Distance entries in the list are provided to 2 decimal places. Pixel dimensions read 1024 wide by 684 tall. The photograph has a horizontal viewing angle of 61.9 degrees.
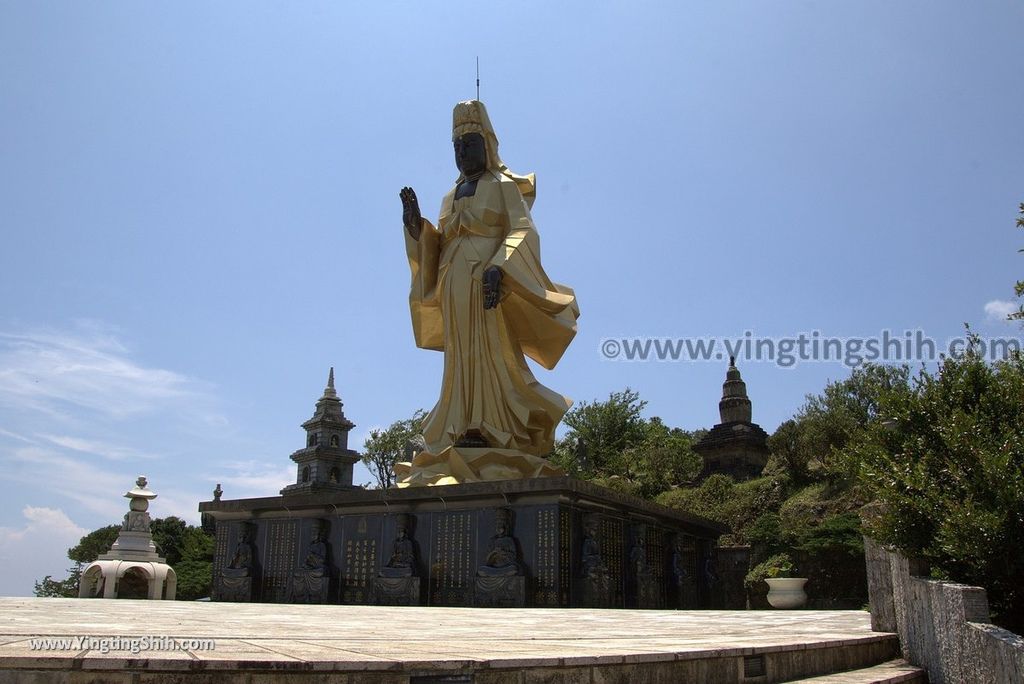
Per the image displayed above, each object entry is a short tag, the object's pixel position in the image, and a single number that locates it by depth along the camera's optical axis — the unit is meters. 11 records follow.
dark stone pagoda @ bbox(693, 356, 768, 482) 32.59
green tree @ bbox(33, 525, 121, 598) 35.91
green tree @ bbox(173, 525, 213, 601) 26.14
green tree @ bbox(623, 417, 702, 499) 28.19
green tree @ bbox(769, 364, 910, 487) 24.48
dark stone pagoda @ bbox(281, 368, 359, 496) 38.16
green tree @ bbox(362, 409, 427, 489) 35.81
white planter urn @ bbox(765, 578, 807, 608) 12.04
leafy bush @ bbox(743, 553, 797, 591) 14.41
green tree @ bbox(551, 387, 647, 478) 32.16
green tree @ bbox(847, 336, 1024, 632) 5.04
